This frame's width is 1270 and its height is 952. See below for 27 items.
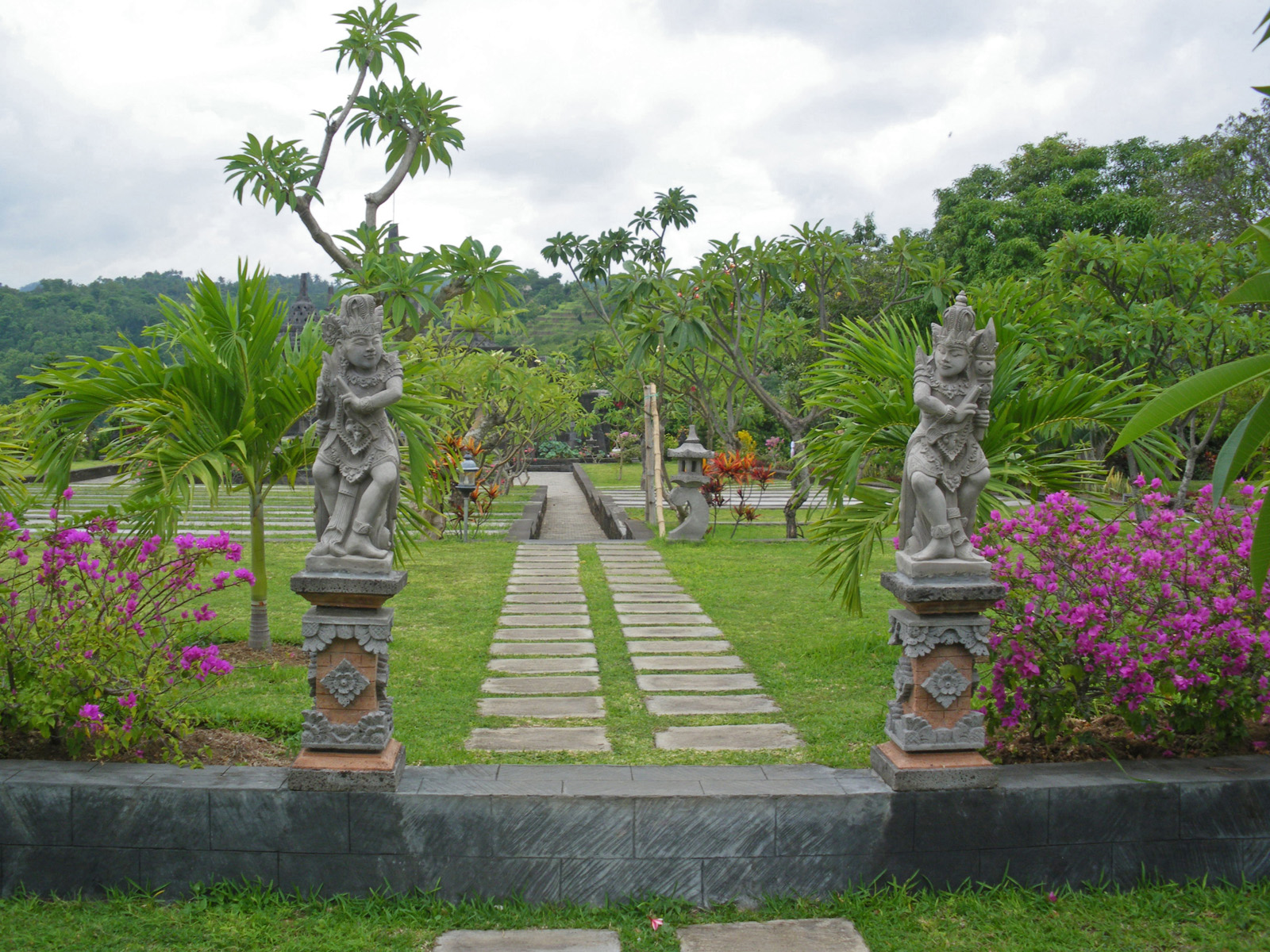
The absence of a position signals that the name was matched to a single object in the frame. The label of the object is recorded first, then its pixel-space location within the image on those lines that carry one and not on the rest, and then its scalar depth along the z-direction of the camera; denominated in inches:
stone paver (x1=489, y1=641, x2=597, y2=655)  226.2
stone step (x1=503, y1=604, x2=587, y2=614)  276.8
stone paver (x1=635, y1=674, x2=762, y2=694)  196.4
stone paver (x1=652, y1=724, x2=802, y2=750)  159.2
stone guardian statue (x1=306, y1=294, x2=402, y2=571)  125.8
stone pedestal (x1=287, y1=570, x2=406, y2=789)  121.2
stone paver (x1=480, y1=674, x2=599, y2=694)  192.7
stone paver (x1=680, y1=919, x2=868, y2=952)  107.8
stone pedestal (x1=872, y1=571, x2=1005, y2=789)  122.6
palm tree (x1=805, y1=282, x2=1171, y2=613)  186.1
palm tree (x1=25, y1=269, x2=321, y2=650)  183.3
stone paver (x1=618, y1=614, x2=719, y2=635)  260.8
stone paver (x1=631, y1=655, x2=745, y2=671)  211.9
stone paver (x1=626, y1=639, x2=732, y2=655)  228.5
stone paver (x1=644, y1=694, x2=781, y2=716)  180.1
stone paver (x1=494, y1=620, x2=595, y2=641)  240.8
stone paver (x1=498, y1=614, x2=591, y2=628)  257.4
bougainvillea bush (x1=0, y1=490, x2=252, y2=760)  126.6
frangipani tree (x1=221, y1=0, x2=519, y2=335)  246.2
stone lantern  438.0
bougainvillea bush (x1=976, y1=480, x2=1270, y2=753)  130.2
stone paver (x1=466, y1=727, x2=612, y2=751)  157.3
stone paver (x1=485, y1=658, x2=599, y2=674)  209.2
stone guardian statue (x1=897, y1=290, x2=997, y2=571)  125.0
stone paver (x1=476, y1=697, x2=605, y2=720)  177.0
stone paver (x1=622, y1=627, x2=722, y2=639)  245.1
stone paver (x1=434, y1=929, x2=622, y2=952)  107.2
